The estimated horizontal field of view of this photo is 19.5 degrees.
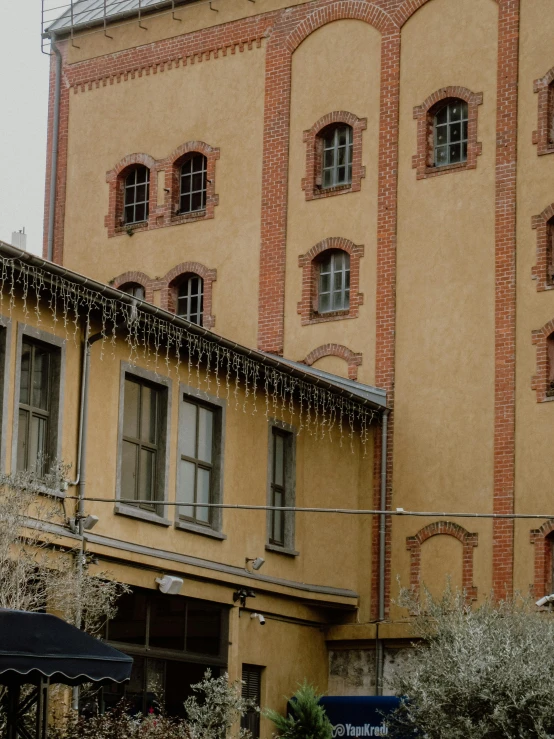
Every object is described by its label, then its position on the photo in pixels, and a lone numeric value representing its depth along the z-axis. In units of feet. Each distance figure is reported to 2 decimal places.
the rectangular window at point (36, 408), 72.90
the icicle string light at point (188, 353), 72.08
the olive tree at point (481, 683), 69.72
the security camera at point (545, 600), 87.71
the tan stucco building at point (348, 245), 93.40
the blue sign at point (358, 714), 88.63
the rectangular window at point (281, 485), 90.63
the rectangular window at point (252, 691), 88.38
